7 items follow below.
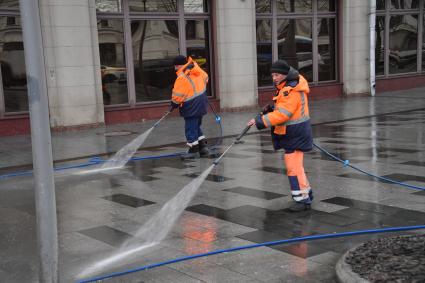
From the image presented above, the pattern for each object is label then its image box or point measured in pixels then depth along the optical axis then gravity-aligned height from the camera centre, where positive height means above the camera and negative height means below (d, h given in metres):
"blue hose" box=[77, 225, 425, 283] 4.70 -1.65
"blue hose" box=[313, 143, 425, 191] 7.27 -1.61
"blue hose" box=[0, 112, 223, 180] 9.25 -1.57
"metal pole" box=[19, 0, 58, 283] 3.57 -0.44
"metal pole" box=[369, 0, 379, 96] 19.94 +0.58
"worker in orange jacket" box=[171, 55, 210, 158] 9.95 -0.46
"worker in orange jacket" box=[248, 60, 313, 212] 6.23 -0.65
